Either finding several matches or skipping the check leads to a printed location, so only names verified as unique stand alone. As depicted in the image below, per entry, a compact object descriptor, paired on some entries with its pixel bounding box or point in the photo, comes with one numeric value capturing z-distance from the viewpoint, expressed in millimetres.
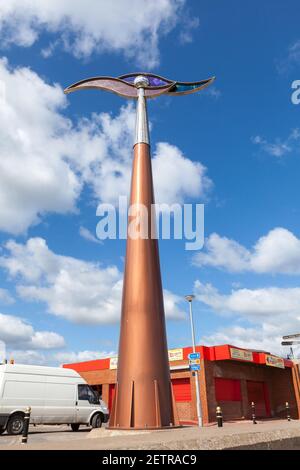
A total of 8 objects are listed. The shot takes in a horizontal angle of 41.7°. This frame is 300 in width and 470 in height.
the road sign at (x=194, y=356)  17878
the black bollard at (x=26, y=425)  8156
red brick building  24922
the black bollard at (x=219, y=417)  11840
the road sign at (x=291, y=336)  45906
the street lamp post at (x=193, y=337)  18544
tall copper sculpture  9953
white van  13656
